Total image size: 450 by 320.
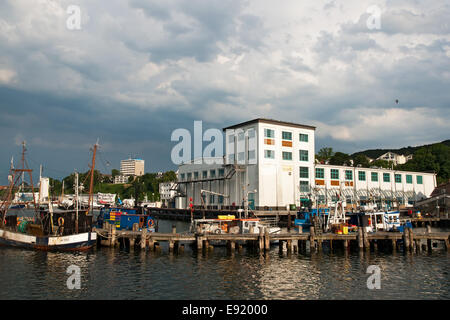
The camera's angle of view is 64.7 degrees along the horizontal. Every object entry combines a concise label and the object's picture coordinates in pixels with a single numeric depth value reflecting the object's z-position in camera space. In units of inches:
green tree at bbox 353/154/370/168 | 6171.3
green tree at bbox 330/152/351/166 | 5727.9
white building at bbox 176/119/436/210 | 3171.8
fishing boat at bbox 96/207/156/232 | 2047.2
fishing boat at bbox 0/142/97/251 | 1600.6
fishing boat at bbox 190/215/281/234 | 1727.4
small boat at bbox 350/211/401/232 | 1884.8
